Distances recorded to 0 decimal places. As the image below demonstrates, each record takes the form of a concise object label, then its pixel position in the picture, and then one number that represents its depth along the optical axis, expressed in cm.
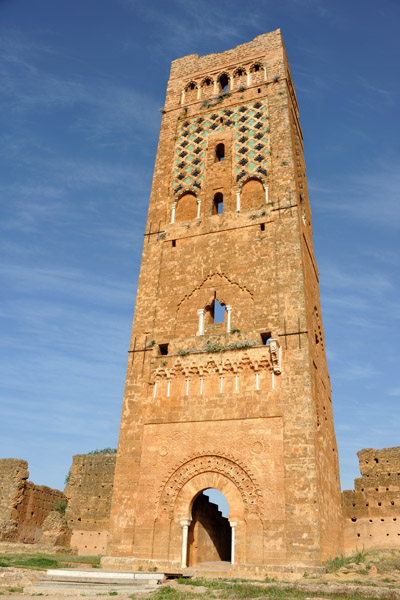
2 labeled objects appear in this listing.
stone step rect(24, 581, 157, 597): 880
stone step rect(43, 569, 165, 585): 972
